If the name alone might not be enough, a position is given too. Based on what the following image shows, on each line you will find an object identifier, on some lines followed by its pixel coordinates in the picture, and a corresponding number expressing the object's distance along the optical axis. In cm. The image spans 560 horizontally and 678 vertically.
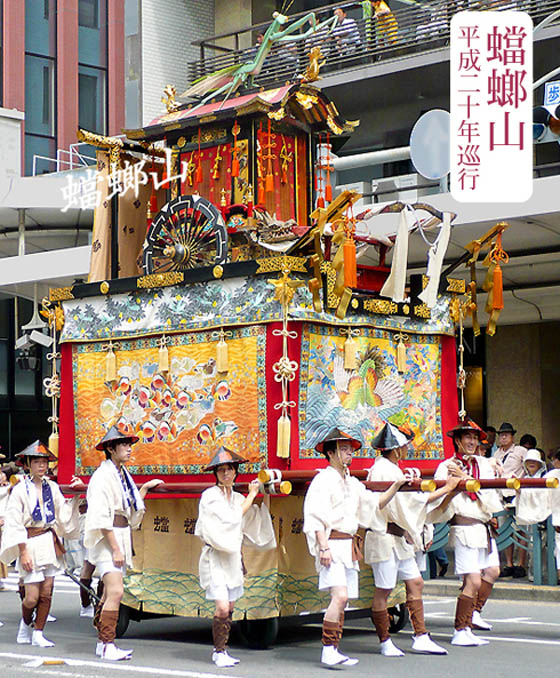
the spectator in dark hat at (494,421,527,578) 1541
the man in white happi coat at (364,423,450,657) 1002
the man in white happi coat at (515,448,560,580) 1105
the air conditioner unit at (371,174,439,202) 2130
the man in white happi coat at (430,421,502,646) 1034
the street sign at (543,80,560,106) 1992
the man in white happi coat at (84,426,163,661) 997
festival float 1059
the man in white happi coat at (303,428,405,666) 944
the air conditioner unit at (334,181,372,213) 2144
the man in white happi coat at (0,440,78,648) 1063
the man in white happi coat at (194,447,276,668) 973
